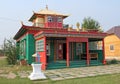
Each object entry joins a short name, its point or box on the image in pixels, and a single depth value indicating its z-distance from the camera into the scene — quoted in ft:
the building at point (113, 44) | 52.49
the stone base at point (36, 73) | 18.87
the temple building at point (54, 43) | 28.46
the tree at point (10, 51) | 36.12
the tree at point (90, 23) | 77.70
